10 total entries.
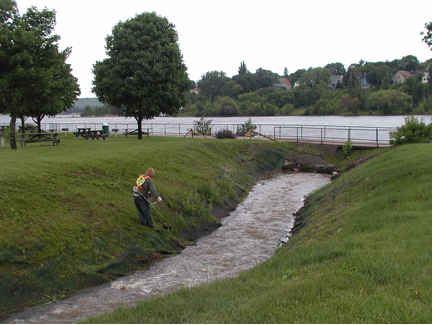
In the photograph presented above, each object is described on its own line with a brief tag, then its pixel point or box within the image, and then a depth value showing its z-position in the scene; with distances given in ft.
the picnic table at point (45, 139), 78.20
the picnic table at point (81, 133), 105.55
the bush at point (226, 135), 127.13
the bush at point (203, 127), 142.64
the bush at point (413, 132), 85.71
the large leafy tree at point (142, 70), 96.58
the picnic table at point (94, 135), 102.41
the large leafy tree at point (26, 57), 67.87
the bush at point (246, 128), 139.74
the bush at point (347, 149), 104.58
